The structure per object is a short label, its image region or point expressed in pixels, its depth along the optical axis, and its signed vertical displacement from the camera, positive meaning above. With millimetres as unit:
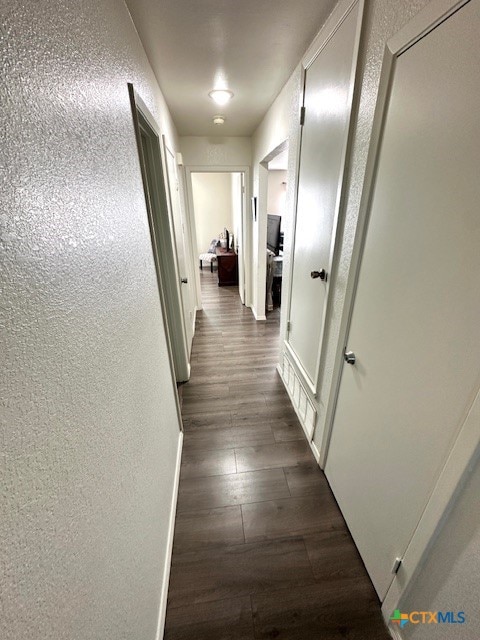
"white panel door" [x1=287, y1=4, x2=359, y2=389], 1174 +151
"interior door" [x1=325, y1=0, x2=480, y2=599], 661 -241
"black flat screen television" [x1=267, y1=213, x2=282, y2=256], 4578 -408
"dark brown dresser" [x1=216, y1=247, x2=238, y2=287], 5223 -1086
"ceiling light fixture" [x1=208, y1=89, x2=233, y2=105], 1996 +820
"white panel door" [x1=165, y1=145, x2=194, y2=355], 2131 -219
